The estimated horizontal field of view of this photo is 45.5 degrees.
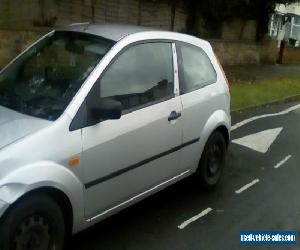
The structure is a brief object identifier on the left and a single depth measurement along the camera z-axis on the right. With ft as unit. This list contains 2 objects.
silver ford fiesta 8.48
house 69.10
